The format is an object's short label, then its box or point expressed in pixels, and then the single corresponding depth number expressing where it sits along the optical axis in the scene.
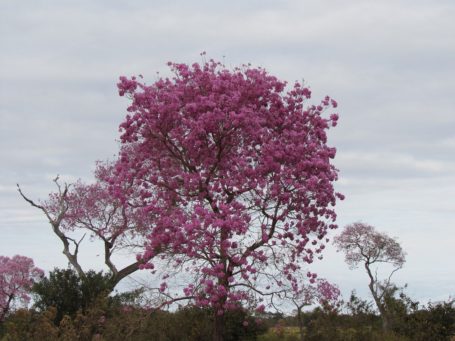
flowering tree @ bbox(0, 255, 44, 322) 45.78
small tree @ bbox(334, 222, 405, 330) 45.91
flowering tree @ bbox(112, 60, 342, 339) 20.61
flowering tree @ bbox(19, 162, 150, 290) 36.66
